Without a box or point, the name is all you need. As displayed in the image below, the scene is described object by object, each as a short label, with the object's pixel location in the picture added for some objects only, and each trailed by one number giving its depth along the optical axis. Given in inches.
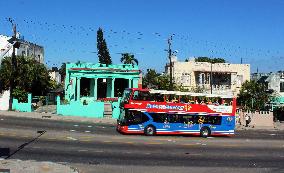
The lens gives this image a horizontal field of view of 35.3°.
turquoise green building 2188.7
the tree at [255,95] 2378.2
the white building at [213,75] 2596.0
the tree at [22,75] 2072.1
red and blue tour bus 1349.7
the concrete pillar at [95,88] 2190.0
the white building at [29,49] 2689.5
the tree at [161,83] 2364.5
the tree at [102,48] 3306.1
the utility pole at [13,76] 1900.6
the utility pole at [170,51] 2069.4
